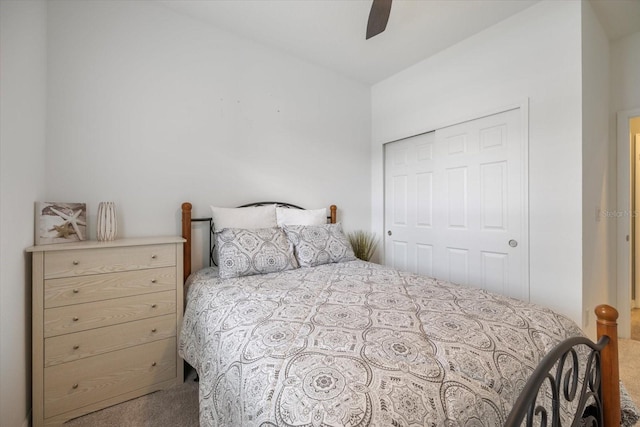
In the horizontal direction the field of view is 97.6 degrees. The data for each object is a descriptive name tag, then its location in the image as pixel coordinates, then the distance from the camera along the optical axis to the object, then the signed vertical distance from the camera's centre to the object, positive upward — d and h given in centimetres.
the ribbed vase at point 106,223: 181 -6
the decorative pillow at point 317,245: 226 -26
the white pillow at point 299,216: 257 -2
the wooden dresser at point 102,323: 150 -65
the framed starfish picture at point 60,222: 164 -5
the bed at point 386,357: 72 -47
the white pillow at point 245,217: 224 -3
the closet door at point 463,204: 232 +9
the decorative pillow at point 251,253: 193 -28
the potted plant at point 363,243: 322 -35
